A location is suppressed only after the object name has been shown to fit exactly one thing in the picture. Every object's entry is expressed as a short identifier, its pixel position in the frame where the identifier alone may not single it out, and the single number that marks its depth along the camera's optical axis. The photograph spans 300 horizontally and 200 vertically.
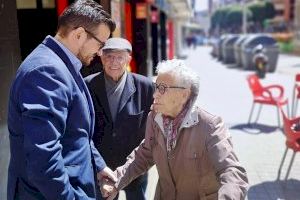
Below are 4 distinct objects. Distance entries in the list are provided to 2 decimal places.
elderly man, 3.52
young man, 1.93
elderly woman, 2.43
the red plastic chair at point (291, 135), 5.13
